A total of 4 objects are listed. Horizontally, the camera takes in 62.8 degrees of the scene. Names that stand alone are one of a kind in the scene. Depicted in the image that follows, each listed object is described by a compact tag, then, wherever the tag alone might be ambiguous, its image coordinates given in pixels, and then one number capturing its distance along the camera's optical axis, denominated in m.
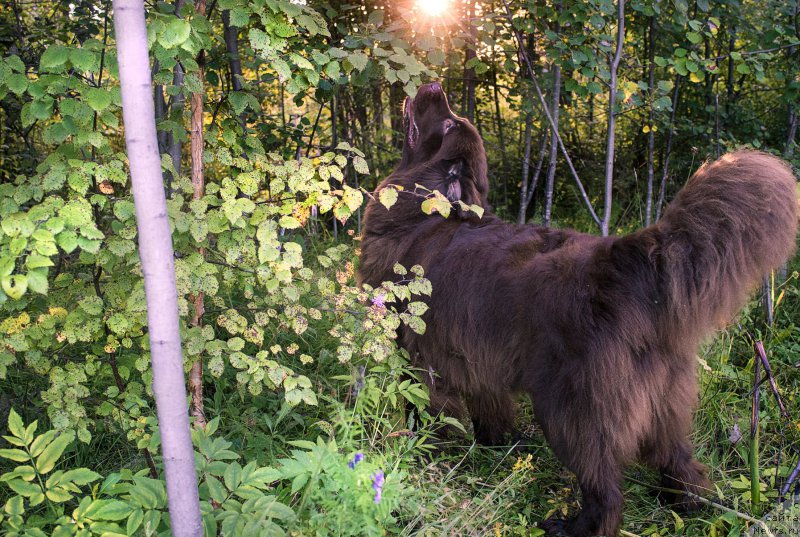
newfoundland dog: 2.25
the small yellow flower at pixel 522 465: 2.58
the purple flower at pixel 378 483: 1.82
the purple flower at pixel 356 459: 1.95
